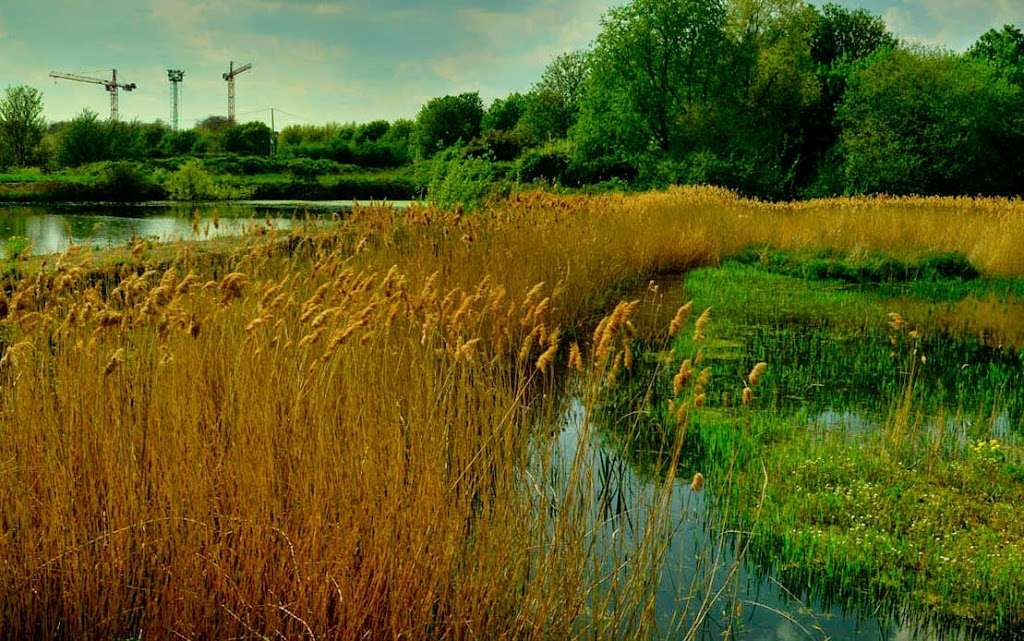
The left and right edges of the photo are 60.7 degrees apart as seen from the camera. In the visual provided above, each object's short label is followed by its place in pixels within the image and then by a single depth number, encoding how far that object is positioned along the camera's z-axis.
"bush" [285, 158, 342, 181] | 55.85
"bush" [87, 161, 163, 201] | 41.06
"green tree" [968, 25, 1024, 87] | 38.41
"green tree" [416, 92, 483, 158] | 57.72
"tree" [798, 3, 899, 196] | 36.84
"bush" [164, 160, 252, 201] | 41.81
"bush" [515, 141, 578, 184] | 33.72
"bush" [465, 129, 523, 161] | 38.12
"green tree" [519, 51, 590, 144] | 50.53
